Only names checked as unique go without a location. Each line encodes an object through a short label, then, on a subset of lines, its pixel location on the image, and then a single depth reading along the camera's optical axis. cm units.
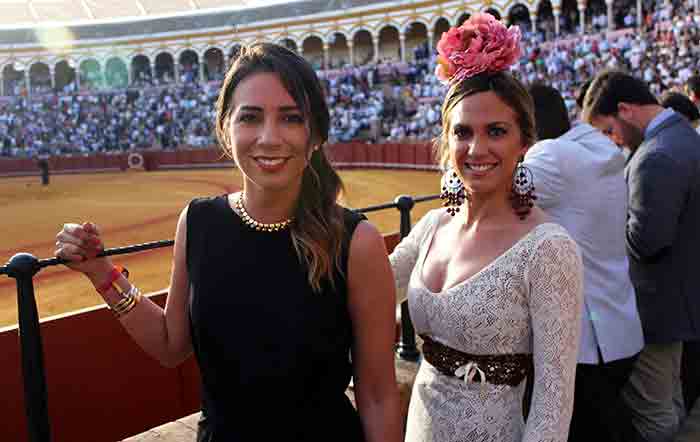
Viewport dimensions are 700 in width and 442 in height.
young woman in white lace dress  142
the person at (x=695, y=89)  447
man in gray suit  250
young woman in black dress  135
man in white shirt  212
